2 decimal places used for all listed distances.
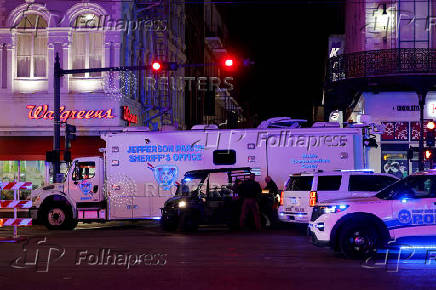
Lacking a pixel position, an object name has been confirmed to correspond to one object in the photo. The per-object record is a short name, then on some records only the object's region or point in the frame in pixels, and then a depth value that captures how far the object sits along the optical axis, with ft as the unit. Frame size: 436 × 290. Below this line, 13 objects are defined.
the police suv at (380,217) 40.96
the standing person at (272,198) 68.23
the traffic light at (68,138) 79.92
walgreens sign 101.76
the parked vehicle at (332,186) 60.08
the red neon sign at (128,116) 103.65
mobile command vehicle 73.61
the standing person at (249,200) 65.05
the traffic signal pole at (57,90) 77.87
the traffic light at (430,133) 83.82
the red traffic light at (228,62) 76.59
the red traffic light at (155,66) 76.95
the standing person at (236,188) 66.03
